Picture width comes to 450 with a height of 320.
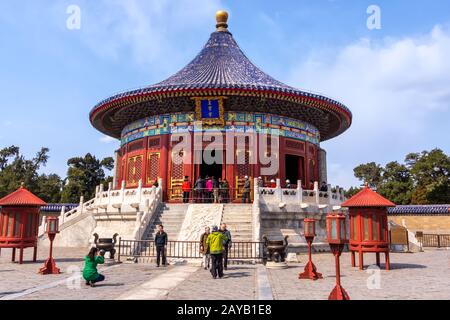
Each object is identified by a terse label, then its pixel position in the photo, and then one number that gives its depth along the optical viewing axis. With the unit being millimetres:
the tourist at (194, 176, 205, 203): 20344
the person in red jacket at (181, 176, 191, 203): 20375
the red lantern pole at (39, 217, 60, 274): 11519
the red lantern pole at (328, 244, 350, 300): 7182
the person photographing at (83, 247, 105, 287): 9273
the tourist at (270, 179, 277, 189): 21125
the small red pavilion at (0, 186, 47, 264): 14188
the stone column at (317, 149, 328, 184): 25562
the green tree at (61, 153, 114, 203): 45438
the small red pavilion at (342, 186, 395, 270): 12711
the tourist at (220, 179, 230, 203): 20281
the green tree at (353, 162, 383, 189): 56766
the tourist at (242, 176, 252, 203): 19547
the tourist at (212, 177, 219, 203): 19458
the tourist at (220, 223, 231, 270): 12266
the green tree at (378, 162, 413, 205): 44438
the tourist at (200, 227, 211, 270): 11840
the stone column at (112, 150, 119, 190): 26120
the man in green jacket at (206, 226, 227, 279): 10844
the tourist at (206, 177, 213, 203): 20656
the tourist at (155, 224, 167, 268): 13188
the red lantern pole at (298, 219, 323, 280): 10555
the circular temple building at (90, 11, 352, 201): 21562
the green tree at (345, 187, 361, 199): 59209
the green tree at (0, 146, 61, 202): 44744
